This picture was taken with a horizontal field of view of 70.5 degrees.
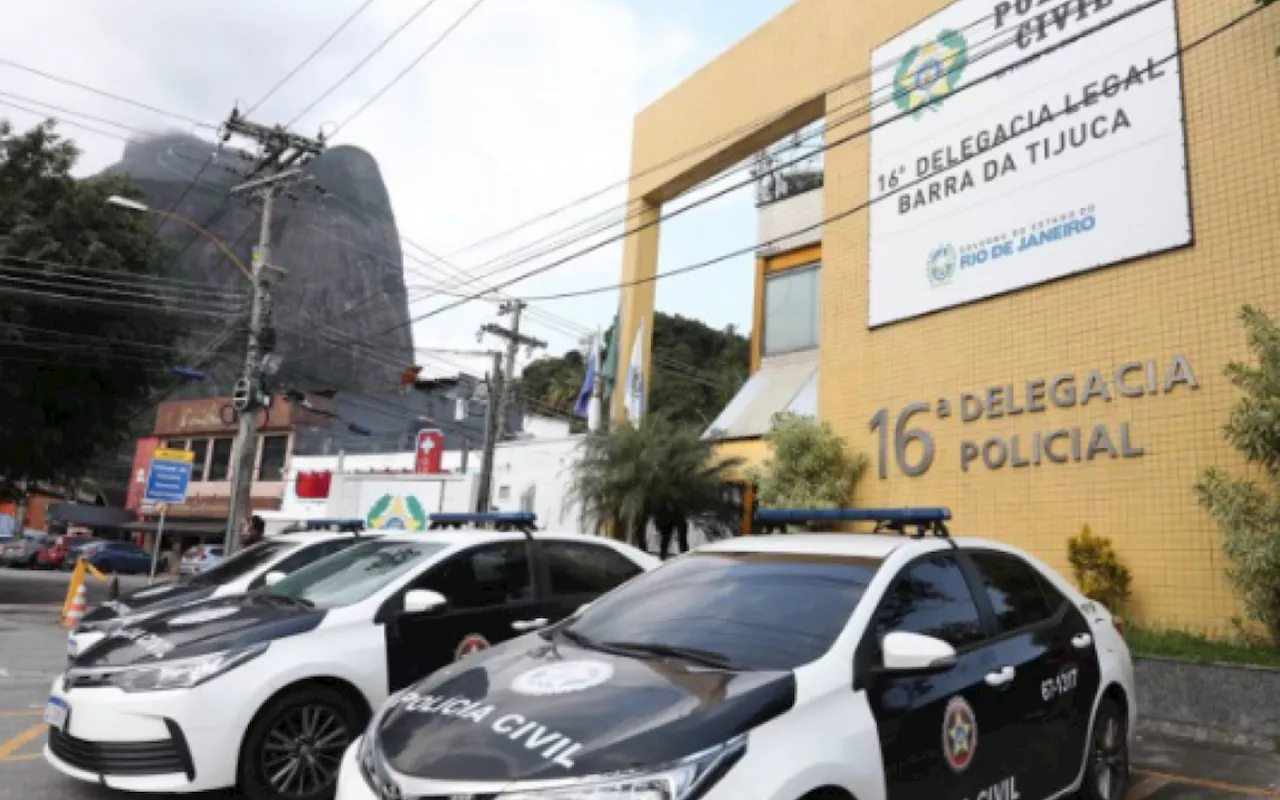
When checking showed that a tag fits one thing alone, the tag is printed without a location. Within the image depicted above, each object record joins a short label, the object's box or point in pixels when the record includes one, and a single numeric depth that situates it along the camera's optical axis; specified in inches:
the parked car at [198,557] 1230.9
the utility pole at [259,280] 712.4
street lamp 678.9
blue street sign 654.5
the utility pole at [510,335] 1138.7
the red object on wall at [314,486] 1387.8
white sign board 396.8
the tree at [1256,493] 302.2
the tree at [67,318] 791.1
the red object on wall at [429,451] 1228.5
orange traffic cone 535.8
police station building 364.5
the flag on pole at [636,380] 727.1
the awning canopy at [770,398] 625.6
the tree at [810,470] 498.9
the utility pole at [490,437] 879.5
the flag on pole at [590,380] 848.9
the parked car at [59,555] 1435.8
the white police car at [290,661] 167.9
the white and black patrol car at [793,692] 107.0
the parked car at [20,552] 1408.7
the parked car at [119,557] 1384.1
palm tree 601.9
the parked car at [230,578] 294.5
